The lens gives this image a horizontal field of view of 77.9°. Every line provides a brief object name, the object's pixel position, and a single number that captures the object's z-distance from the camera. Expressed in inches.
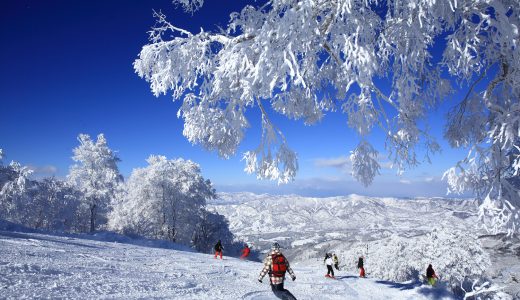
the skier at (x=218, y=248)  772.4
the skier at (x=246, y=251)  843.2
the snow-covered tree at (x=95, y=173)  1280.8
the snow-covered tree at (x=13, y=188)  1402.6
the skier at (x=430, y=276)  645.3
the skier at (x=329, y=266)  609.0
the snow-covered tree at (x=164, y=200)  1437.0
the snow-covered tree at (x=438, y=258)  1279.5
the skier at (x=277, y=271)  300.7
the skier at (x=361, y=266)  705.9
